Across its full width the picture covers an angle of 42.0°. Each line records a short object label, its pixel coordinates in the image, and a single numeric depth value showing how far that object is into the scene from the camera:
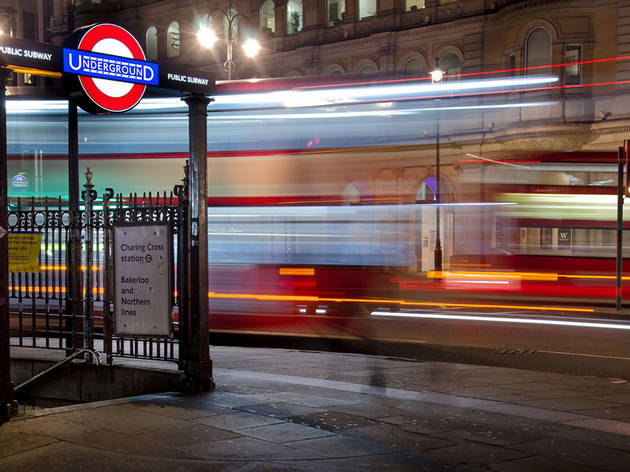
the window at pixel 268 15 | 45.44
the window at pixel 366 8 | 41.53
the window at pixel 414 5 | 39.78
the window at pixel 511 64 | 35.00
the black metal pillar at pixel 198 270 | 9.12
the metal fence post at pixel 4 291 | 7.58
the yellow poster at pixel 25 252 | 10.21
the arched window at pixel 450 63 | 38.34
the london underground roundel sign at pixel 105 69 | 8.30
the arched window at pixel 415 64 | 39.50
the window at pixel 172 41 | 48.69
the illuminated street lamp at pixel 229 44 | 22.08
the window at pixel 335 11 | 42.69
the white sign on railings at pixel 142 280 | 9.17
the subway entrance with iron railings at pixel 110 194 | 7.83
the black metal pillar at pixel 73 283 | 10.31
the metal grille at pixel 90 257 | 9.28
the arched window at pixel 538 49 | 33.91
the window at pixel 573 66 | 33.28
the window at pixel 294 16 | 44.19
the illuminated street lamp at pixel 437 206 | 14.80
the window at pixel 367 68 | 41.06
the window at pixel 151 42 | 49.84
